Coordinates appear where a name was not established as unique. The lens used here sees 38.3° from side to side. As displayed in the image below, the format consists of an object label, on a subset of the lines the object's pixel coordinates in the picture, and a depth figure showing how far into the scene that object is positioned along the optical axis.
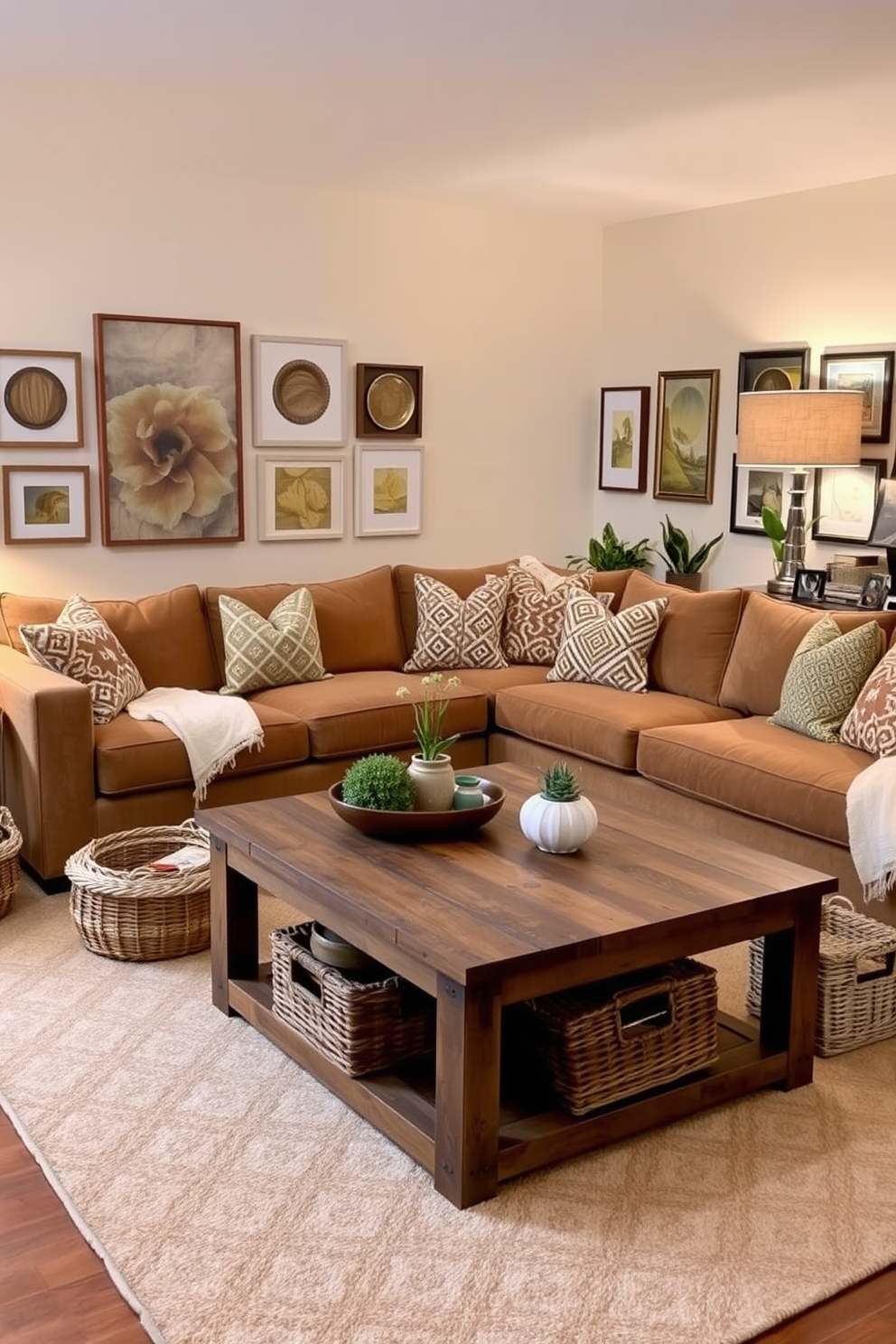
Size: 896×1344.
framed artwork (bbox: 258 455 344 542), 5.64
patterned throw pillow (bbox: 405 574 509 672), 5.36
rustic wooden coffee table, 2.43
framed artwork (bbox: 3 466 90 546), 4.99
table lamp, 4.93
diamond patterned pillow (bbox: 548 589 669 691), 4.99
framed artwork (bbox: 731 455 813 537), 5.58
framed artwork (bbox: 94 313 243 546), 5.16
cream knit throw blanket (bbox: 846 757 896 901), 3.46
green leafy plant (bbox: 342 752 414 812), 3.02
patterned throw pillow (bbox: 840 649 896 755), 3.89
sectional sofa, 3.98
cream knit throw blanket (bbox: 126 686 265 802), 4.25
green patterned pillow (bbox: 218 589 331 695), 4.85
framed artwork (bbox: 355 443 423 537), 5.91
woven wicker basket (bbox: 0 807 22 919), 3.82
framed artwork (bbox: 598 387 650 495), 6.31
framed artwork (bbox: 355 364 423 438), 5.83
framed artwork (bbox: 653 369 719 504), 5.91
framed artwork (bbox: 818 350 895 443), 5.06
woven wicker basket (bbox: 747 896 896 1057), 3.07
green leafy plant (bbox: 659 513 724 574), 6.00
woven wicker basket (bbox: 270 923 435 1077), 2.75
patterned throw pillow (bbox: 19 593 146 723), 4.28
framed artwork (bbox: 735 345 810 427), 5.44
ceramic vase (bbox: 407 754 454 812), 3.09
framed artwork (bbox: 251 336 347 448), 5.54
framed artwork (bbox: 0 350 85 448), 4.93
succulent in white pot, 2.96
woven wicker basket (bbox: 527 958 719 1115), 2.61
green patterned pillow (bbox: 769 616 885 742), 4.16
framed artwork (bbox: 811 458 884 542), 5.20
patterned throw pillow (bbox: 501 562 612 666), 5.45
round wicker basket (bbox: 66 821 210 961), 3.49
